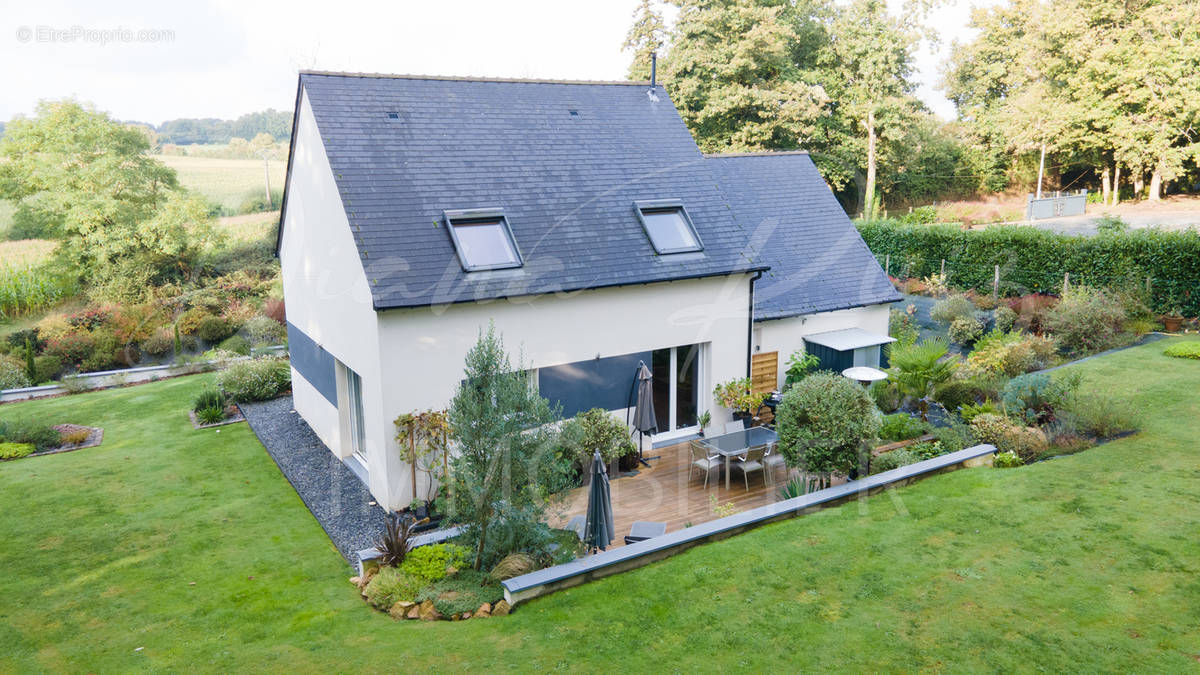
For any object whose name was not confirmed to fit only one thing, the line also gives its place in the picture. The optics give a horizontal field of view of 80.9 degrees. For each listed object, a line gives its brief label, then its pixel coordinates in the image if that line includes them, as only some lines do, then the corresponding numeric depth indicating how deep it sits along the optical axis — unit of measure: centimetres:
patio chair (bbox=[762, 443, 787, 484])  1196
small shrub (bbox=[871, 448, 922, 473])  1123
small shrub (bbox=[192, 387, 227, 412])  1709
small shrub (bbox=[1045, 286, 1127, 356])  1766
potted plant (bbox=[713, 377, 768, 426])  1397
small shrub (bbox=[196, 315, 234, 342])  2453
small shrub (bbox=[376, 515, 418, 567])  888
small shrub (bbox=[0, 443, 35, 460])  1443
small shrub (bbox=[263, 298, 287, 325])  2555
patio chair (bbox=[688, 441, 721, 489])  1192
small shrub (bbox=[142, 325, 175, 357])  2364
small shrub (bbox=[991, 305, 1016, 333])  1994
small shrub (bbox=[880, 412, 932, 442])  1320
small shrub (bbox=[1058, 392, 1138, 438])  1175
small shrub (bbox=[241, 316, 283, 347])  2408
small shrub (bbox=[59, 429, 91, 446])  1515
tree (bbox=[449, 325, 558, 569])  817
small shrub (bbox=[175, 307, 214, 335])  2452
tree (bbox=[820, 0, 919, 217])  4150
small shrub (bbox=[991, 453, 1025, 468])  1104
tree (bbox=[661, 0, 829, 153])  3819
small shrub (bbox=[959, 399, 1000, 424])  1310
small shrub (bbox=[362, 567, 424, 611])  820
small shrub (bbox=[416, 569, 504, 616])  787
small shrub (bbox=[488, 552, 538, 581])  825
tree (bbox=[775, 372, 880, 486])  1005
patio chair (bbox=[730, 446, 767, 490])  1176
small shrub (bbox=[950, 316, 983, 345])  2012
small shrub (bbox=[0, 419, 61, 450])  1500
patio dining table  1175
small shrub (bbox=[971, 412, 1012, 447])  1167
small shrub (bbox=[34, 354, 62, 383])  2106
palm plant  1487
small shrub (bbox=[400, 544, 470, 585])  846
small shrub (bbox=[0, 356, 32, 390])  1995
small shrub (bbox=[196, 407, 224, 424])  1658
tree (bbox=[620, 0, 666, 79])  4197
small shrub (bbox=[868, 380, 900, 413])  1515
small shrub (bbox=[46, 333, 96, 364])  2209
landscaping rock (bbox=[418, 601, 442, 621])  787
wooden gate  1536
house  1131
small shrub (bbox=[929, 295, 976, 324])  2122
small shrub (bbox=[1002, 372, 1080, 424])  1222
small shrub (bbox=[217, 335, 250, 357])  2277
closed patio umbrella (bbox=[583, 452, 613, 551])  875
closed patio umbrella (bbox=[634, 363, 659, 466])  1251
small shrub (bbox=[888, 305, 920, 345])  1814
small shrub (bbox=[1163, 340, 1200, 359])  1587
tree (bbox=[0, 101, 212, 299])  2881
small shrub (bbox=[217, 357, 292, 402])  1792
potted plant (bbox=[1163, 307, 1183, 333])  1858
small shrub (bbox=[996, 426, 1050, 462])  1130
